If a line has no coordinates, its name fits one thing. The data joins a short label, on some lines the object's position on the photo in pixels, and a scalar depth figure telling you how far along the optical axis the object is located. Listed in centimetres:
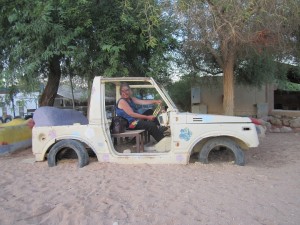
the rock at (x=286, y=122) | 1299
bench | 607
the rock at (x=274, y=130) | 1191
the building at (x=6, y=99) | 939
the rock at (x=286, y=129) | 1192
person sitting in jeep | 646
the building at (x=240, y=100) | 1404
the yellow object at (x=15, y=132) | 787
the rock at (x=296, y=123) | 1249
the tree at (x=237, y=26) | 678
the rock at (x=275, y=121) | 1332
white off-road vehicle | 582
